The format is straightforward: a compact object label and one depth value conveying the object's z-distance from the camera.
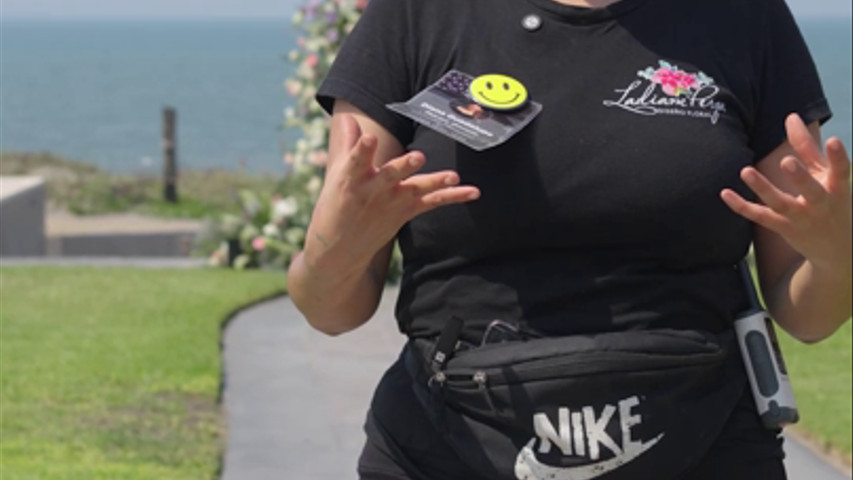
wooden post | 22.75
